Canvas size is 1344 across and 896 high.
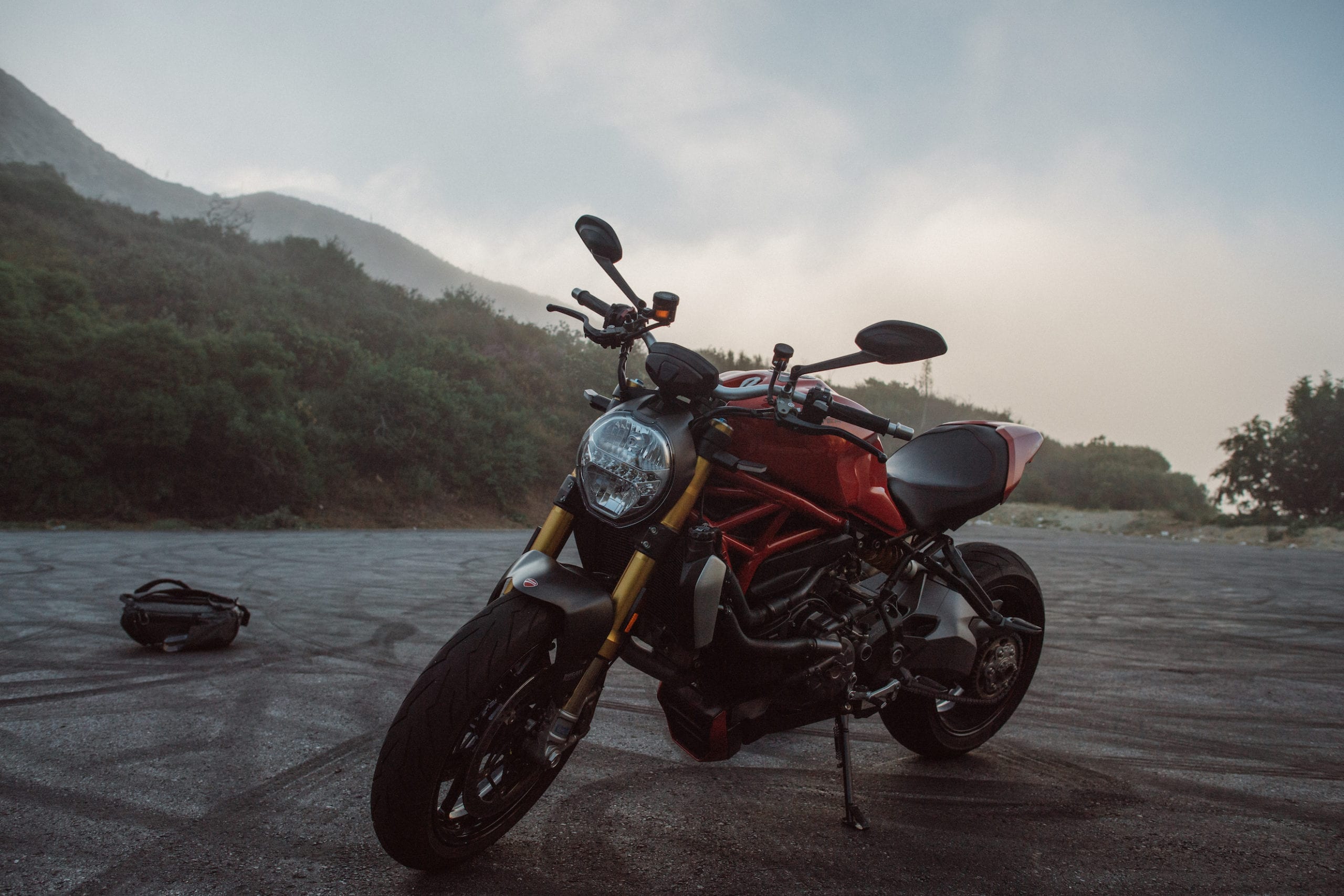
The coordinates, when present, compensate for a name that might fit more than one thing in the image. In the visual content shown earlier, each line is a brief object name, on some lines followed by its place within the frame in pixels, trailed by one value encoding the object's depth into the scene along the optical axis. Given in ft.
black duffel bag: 14.92
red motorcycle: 7.00
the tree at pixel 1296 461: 103.50
